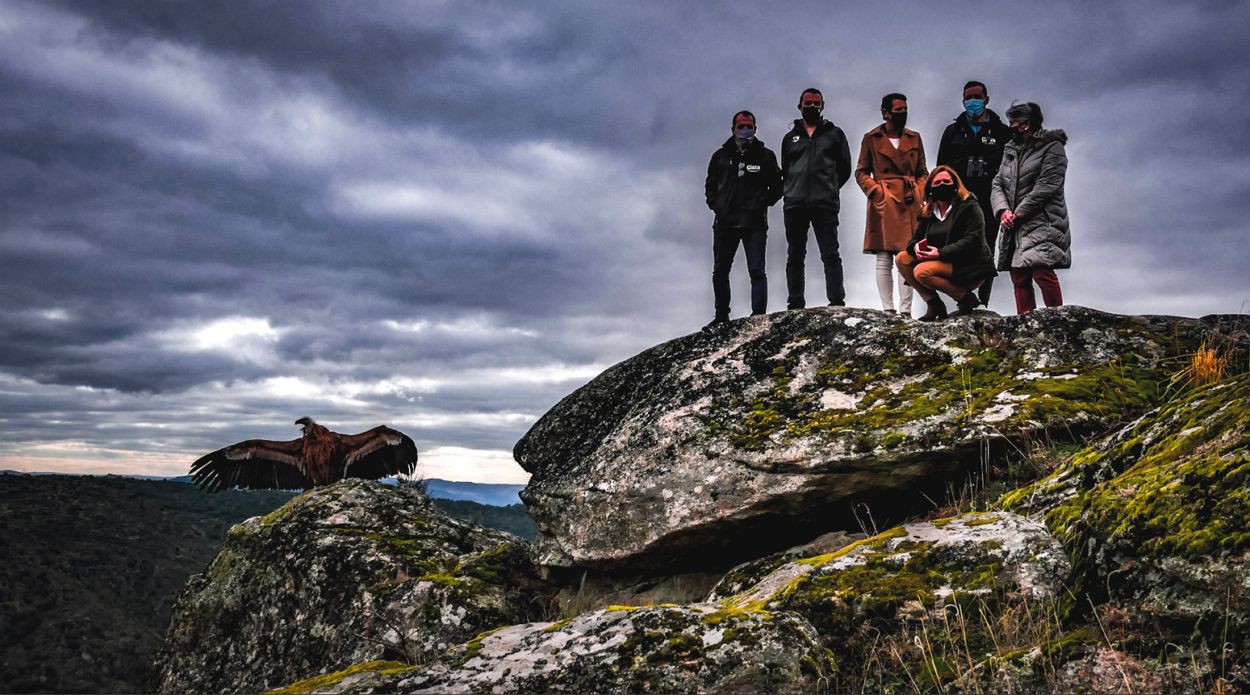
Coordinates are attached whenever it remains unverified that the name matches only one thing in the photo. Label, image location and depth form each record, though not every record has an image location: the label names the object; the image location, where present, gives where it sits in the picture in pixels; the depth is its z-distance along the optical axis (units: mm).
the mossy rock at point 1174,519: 3734
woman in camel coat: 10289
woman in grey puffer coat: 9344
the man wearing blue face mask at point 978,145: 10750
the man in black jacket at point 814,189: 10328
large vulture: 13766
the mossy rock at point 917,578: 4602
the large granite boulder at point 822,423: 7125
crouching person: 8711
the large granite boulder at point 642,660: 3992
